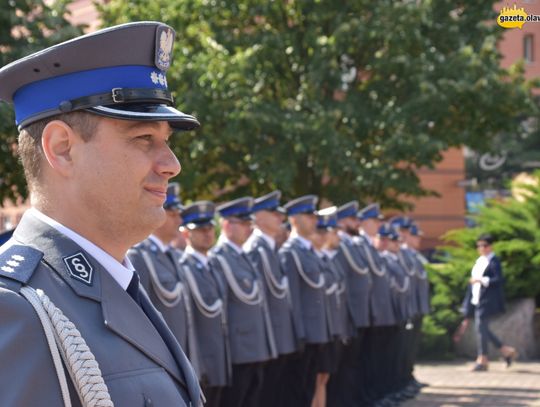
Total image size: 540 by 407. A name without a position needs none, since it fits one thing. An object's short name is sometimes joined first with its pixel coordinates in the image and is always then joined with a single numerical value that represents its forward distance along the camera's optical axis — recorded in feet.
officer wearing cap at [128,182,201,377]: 20.95
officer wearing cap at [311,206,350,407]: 31.09
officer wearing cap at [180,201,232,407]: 23.00
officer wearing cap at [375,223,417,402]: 39.70
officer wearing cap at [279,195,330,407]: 29.71
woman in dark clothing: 47.55
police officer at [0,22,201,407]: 6.08
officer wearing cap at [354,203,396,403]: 36.78
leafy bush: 52.26
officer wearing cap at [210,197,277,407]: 24.73
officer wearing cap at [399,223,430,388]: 43.06
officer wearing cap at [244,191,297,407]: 27.17
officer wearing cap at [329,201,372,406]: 34.27
